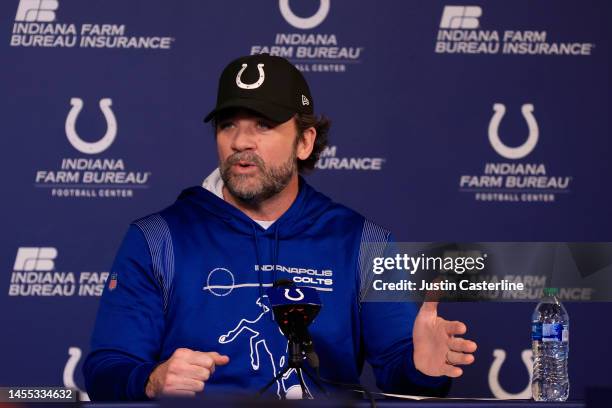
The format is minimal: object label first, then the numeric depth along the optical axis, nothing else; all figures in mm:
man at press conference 5582
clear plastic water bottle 6340
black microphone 4281
